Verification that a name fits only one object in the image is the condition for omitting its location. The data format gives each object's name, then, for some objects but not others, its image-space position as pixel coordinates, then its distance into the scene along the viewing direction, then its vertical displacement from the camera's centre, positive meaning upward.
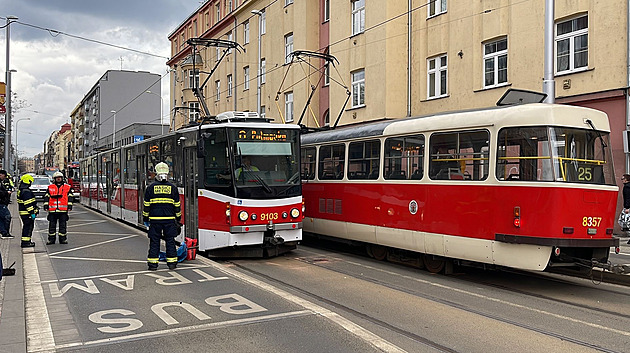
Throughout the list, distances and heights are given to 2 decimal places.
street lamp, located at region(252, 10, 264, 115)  30.48 +5.21
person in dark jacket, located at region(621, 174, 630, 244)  14.05 -0.49
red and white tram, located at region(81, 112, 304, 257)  11.36 -0.29
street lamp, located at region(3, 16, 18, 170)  29.60 +2.59
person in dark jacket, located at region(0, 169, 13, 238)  12.75 -0.69
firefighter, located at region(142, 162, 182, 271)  10.38 -0.79
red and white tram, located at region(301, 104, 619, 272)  8.41 -0.25
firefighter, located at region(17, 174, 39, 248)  13.22 -0.82
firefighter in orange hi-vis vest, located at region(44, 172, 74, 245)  13.95 -0.77
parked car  34.16 -0.90
